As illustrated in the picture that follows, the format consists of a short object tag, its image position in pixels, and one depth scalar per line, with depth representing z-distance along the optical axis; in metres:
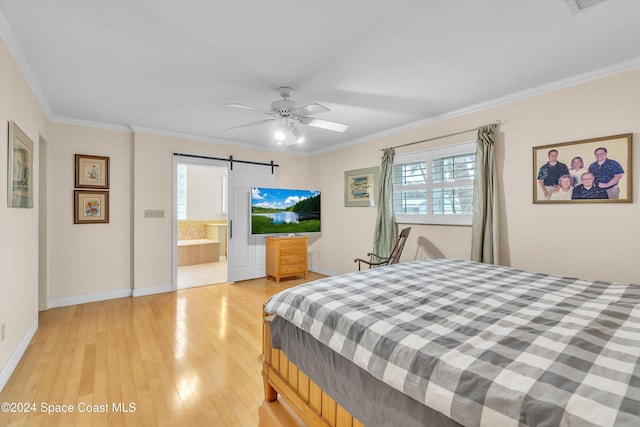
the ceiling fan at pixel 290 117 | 2.73
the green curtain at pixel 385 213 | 4.28
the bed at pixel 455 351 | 0.85
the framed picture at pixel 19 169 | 2.17
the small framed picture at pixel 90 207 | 3.90
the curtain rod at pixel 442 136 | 3.24
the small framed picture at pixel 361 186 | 4.69
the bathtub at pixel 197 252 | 6.55
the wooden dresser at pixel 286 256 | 5.06
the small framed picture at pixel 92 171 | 3.91
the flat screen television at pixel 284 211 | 4.98
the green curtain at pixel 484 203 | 3.15
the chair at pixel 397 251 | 3.66
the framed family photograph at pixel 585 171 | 2.47
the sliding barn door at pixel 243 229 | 5.09
